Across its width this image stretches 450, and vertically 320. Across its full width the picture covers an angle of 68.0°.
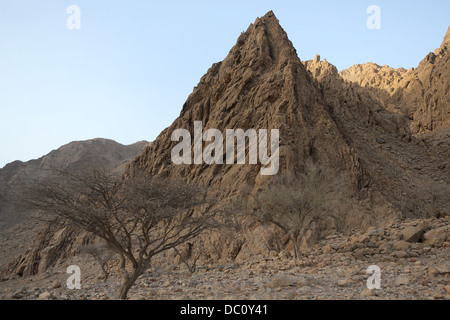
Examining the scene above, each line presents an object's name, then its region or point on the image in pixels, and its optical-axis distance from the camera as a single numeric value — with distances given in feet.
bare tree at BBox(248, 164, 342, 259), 55.62
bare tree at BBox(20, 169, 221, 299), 31.01
